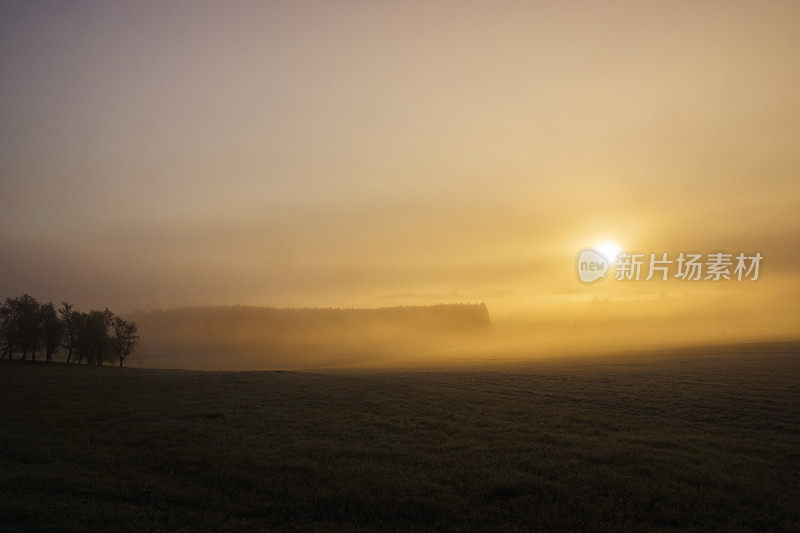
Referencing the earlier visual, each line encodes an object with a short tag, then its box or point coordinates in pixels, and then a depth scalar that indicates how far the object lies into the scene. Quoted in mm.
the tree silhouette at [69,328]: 86000
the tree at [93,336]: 86875
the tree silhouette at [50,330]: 82938
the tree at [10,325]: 79250
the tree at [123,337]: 92188
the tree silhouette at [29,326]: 80406
